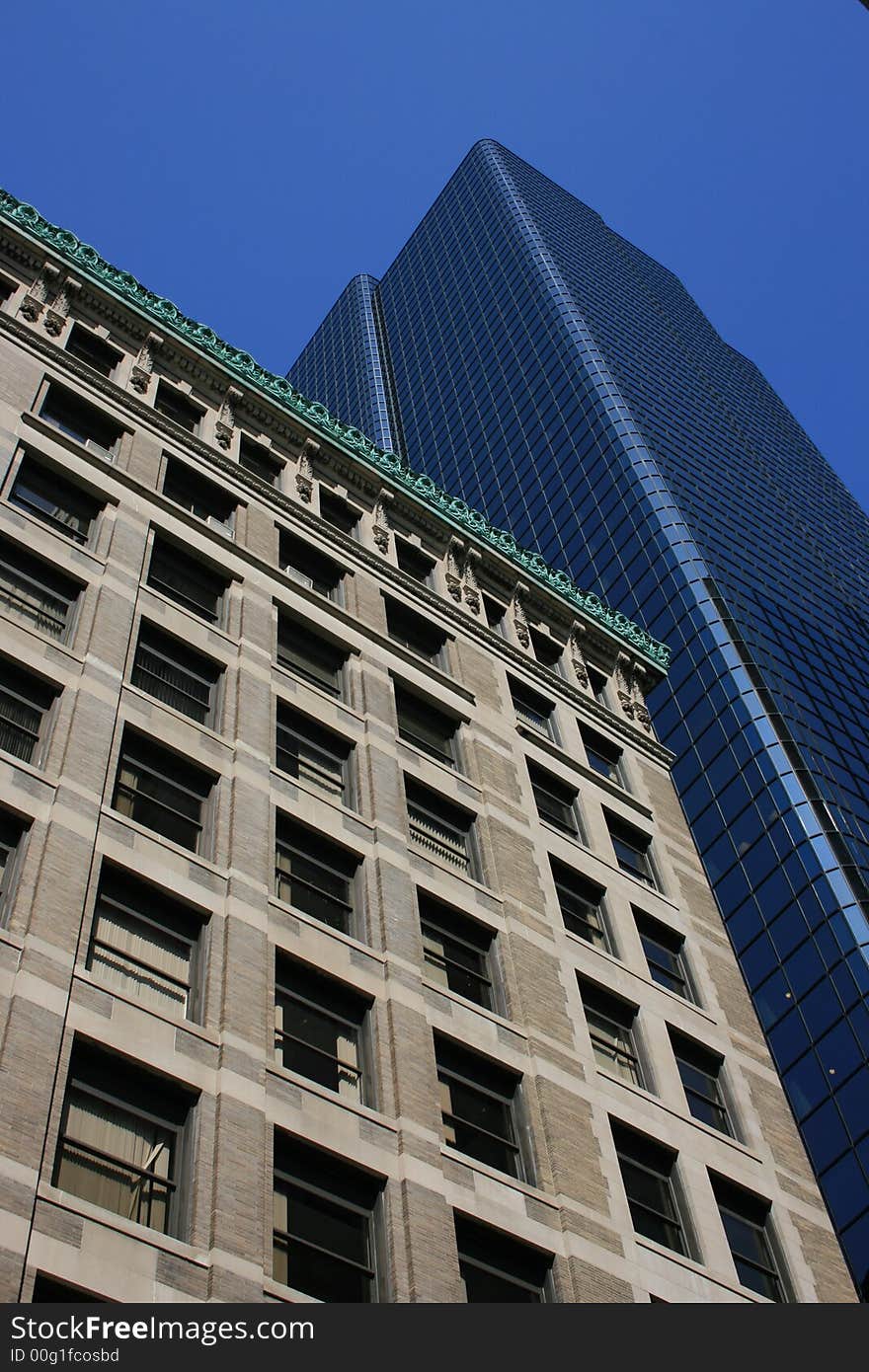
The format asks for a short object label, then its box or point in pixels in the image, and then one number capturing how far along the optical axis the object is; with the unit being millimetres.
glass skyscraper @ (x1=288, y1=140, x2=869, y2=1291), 67812
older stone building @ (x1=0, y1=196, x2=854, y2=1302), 20906
